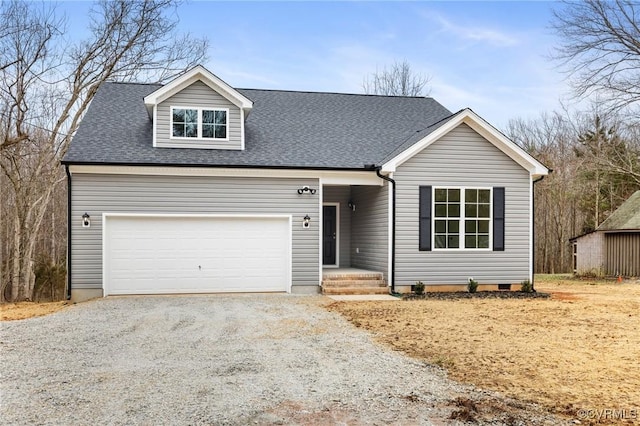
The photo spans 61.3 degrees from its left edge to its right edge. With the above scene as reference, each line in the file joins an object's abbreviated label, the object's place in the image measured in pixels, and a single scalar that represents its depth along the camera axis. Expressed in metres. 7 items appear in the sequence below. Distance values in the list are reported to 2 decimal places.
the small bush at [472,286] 13.85
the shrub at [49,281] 21.47
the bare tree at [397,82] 33.31
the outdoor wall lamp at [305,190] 13.88
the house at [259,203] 13.06
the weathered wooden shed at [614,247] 20.19
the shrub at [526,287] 14.09
